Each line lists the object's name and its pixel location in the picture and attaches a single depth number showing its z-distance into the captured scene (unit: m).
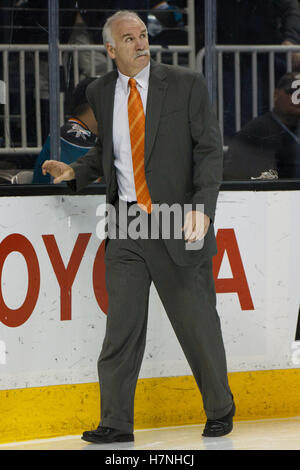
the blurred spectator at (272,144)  8.73
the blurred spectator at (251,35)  10.54
